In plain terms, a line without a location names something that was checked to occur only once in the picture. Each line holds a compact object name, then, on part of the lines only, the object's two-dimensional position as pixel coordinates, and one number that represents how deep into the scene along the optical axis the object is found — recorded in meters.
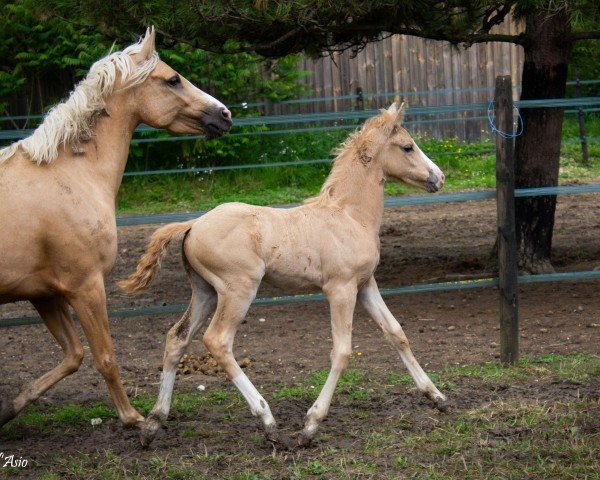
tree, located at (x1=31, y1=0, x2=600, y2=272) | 13.09
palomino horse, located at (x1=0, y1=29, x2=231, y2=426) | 9.52
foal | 9.59
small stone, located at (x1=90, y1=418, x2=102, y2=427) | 10.63
